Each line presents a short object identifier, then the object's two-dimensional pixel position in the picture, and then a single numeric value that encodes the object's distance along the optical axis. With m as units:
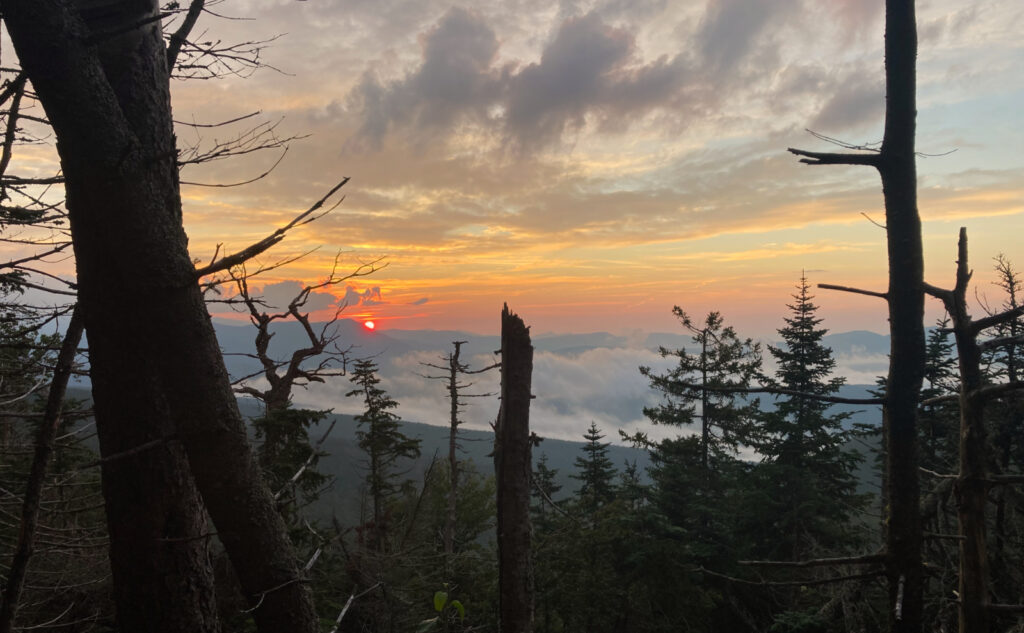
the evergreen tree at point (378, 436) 23.27
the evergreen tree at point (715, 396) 24.33
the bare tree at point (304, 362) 9.44
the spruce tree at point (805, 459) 20.86
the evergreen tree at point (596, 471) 28.83
